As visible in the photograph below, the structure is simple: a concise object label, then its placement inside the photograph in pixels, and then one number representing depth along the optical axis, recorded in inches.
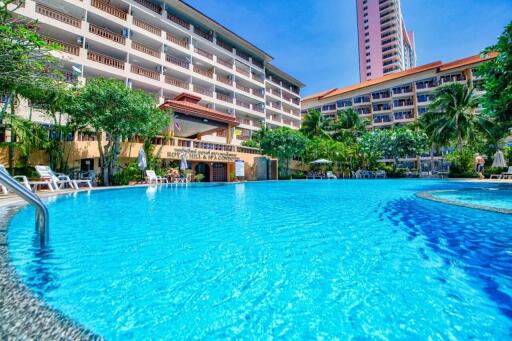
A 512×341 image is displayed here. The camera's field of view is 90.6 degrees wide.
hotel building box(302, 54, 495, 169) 1763.0
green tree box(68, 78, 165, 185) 550.9
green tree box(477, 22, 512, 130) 341.1
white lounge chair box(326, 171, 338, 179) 1246.2
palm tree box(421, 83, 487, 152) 1019.9
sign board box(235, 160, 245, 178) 956.0
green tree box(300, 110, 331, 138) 1573.6
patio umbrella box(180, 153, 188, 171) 767.7
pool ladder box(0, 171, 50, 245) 99.9
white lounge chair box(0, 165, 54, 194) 395.2
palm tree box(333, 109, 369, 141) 1621.6
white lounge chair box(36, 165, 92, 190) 437.7
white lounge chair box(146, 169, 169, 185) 678.5
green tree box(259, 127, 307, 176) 1049.5
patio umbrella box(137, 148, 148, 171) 641.6
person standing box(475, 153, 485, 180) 969.5
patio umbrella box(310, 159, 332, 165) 1167.2
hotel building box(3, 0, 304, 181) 780.0
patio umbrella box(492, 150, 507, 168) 796.6
